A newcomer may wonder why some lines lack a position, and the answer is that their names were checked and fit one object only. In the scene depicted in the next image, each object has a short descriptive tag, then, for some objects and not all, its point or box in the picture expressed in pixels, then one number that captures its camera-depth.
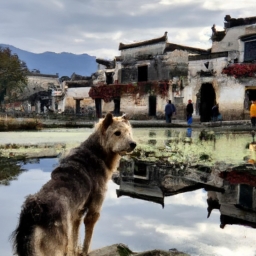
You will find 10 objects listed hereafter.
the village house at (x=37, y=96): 49.93
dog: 3.00
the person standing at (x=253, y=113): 21.53
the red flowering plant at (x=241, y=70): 27.62
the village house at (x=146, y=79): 33.47
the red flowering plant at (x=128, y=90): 33.66
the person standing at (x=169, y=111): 27.52
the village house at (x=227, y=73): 28.20
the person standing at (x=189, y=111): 26.67
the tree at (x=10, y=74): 48.25
